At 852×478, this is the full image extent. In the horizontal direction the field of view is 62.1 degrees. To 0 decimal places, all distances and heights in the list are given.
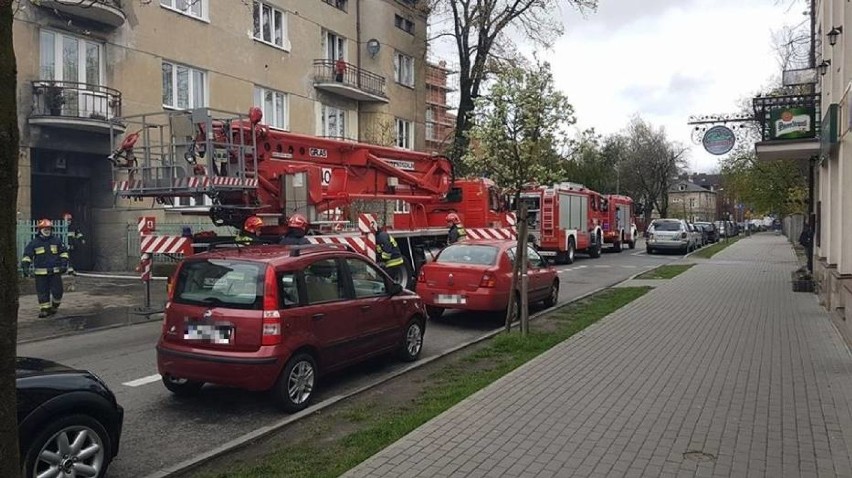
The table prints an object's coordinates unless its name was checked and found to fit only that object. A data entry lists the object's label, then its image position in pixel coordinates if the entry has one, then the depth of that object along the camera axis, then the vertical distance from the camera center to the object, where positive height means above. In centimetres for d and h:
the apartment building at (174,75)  1767 +477
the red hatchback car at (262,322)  623 -89
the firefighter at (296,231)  1092 -11
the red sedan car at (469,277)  1138 -89
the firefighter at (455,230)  1669 -17
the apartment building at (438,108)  5834 +1045
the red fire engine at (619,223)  3394 -6
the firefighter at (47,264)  1248 -68
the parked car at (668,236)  3394 -70
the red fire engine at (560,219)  2577 +13
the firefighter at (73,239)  1773 -34
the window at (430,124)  5680 +802
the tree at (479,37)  3162 +849
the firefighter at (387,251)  1279 -50
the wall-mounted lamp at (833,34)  1158 +314
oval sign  2072 +240
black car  413 -120
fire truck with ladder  1116 +84
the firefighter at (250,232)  1184 -12
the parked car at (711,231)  5084 -72
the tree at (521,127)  1825 +260
